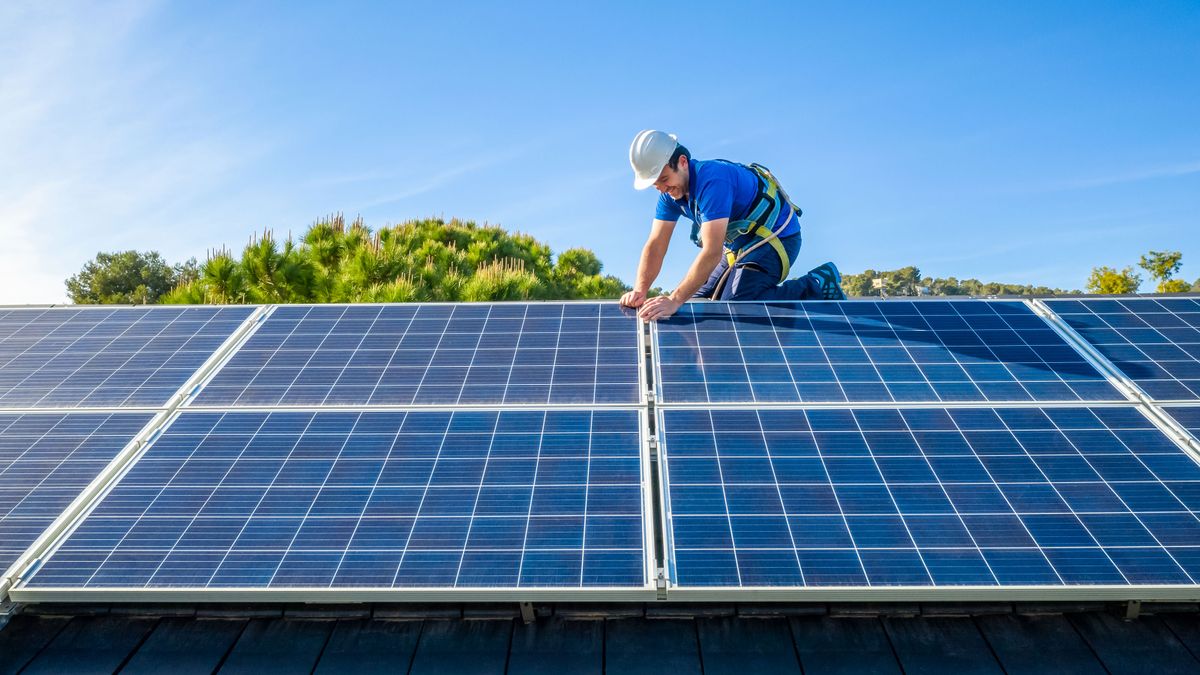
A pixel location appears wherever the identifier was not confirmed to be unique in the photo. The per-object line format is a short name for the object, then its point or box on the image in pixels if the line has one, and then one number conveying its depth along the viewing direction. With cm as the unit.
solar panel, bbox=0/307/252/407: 560
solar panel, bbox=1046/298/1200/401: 532
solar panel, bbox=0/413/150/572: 429
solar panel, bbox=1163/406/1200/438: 475
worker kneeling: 634
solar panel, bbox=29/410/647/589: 381
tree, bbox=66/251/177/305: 5991
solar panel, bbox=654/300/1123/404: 519
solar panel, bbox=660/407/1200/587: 373
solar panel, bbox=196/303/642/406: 532
